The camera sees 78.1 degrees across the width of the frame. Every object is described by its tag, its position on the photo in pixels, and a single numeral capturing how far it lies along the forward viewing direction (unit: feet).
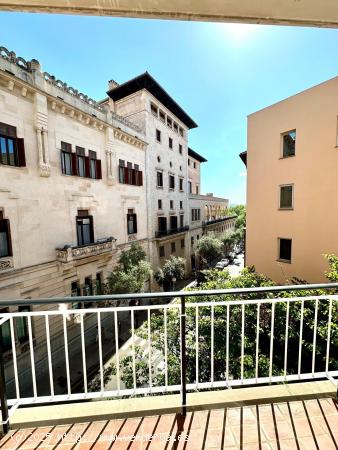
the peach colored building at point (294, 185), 29.60
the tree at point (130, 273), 40.91
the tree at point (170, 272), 60.54
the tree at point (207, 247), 81.20
